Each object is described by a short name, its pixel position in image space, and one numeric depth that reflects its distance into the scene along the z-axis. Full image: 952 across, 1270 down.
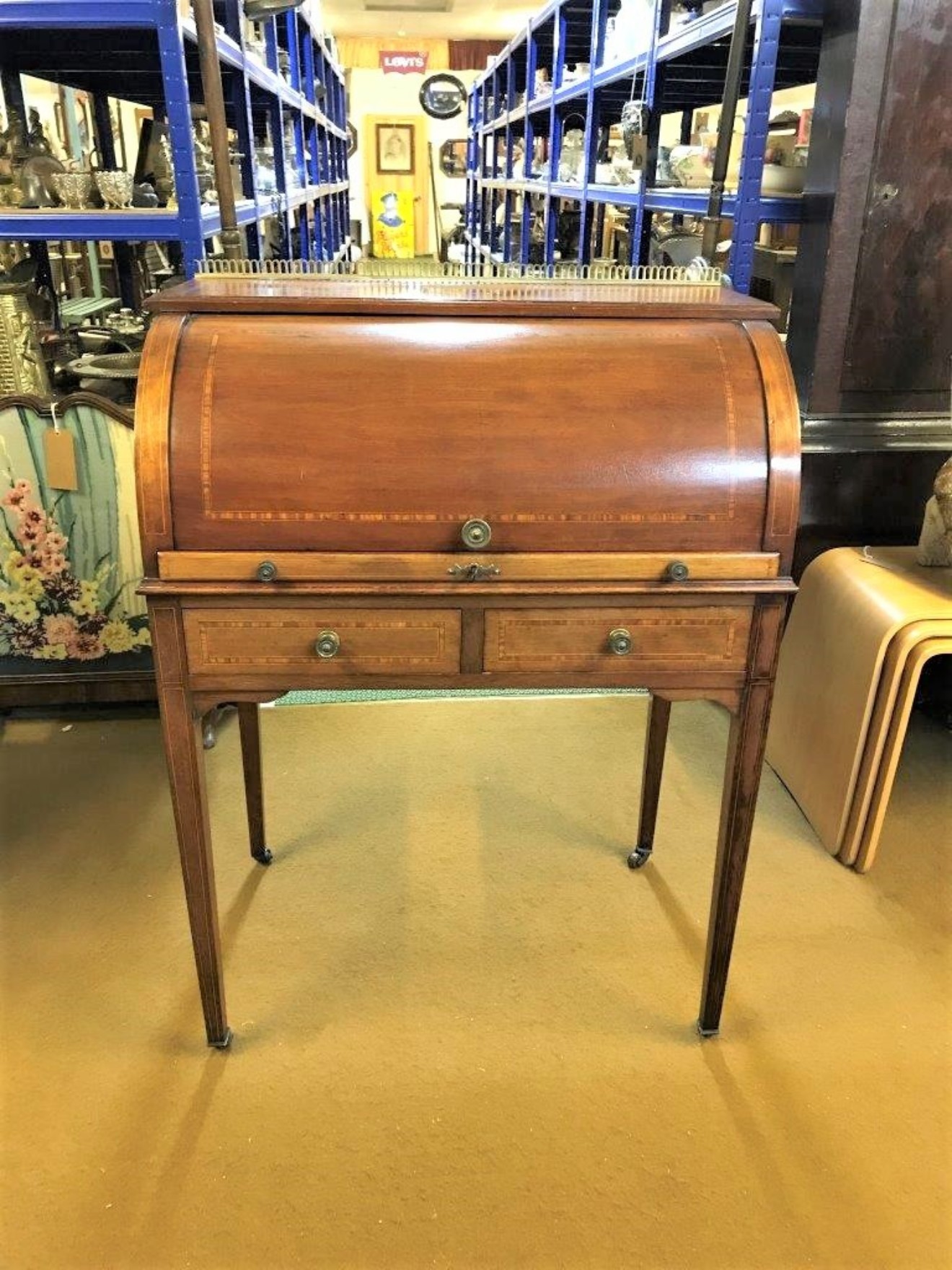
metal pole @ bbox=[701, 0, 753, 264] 1.48
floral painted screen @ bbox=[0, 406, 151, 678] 2.37
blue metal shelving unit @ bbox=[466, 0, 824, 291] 2.26
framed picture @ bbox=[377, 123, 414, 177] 10.65
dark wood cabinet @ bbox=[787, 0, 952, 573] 2.06
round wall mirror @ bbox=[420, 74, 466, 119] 10.05
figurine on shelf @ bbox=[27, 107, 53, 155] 2.68
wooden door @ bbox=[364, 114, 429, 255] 10.63
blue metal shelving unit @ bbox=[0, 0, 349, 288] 2.16
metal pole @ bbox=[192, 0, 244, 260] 1.51
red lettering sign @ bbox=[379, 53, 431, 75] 10.52
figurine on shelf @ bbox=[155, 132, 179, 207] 2.82
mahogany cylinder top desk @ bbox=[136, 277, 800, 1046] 1.26
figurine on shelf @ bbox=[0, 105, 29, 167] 2.66
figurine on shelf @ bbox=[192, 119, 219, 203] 2.87
